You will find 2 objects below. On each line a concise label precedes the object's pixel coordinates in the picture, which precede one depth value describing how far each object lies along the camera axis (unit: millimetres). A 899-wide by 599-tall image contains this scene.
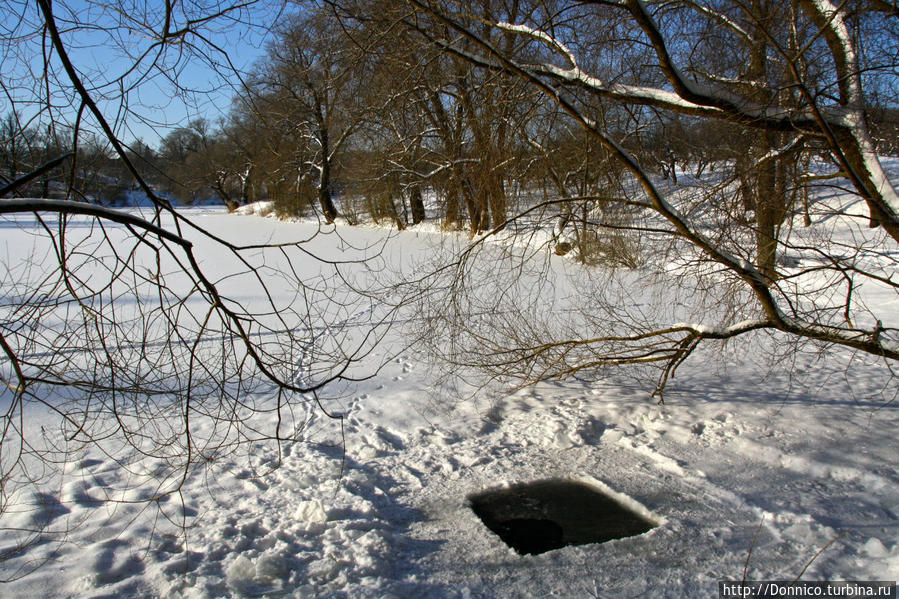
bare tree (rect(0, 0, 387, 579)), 2359
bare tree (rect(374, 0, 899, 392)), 3912
